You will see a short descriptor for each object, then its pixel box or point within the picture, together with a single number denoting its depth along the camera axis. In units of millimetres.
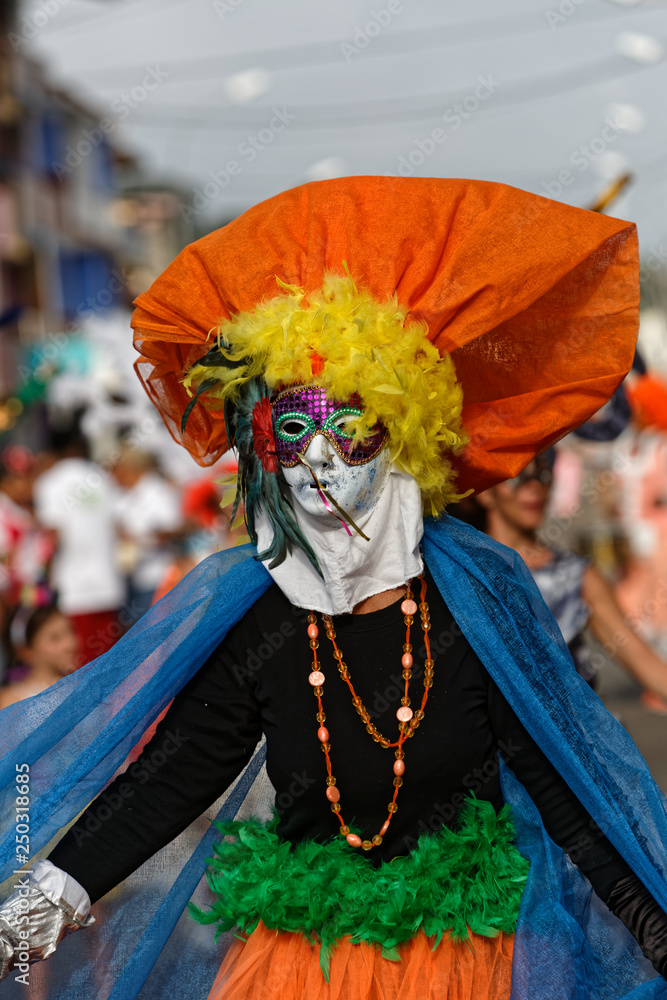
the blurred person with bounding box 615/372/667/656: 17891
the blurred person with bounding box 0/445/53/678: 14969
